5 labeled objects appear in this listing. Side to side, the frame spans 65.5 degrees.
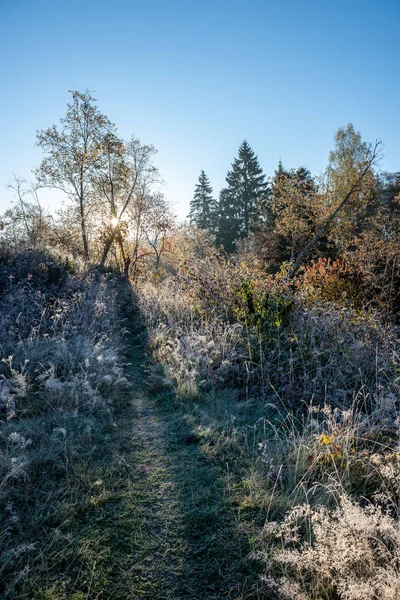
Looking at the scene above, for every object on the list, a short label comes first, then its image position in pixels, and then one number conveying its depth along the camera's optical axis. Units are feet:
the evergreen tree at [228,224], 107.96
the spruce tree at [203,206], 120.98
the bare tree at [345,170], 69.36
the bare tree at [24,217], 59.72
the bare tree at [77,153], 49.85
